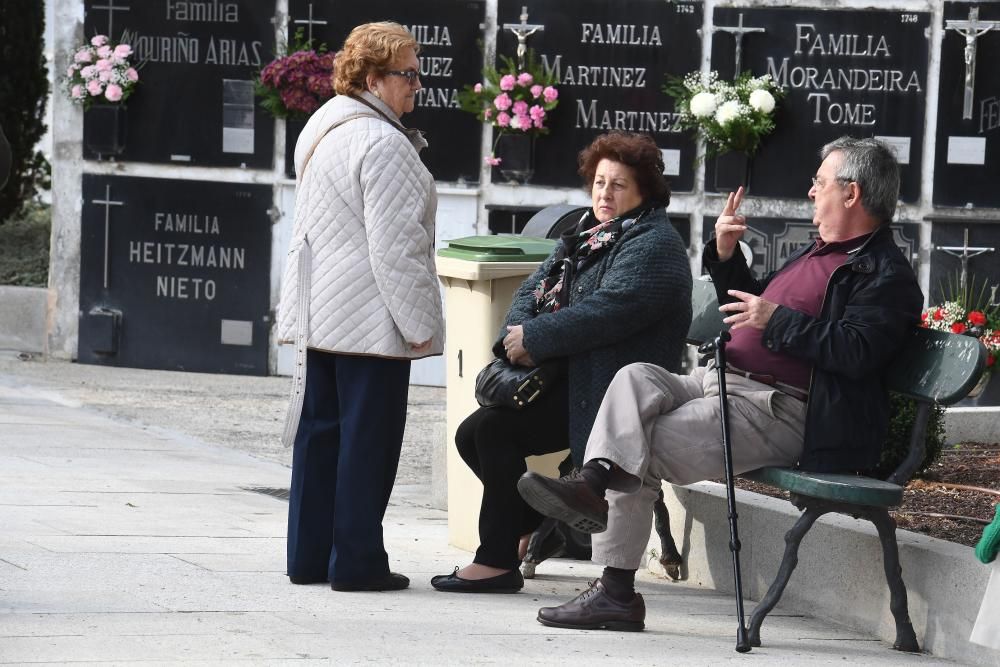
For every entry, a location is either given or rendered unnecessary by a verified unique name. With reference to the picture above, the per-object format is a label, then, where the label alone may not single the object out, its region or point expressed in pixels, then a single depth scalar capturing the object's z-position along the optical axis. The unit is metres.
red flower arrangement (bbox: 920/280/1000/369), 14.55
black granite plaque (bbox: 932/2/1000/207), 19.70
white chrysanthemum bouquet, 19.53
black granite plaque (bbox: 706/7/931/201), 19.92
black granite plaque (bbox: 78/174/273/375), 21.17
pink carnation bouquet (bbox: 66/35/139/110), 20.72
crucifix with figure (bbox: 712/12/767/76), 20.08
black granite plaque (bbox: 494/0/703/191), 20.34
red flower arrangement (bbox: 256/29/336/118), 20.00
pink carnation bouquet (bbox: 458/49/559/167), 19.98
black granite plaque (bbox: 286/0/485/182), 20.66
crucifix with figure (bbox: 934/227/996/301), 19.84
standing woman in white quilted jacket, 9.37
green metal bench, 8.57
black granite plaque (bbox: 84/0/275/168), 21.05
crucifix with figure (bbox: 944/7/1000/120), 19.56
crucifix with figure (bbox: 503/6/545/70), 20.33
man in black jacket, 8.79
